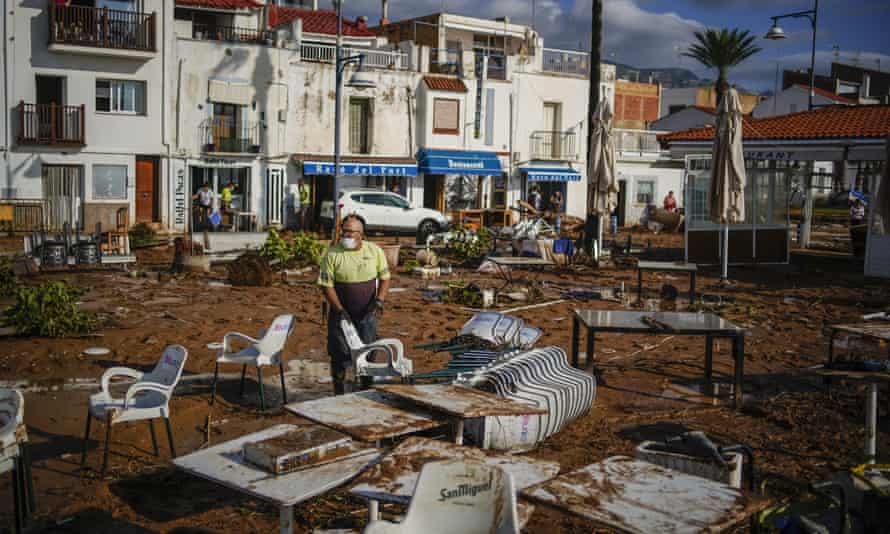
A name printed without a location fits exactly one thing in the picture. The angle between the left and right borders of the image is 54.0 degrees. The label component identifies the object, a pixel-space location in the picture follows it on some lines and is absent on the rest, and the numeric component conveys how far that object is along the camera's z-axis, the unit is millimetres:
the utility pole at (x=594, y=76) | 21203
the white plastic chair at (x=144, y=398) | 6547
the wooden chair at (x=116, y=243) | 19228
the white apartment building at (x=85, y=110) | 26953
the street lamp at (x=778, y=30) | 25875
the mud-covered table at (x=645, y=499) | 3793
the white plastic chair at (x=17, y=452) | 4996
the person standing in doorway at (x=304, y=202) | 30906
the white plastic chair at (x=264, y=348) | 8336
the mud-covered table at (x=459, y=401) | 5473
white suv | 28516
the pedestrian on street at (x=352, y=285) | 8250
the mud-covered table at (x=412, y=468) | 4188
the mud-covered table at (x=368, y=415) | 5105
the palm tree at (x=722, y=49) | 55438
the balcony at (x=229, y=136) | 30156
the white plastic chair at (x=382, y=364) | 7723
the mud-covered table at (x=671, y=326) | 8820
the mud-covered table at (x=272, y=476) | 4168
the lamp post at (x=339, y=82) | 24891
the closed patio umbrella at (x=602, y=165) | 19156
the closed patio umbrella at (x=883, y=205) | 9695
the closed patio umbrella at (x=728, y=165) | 16266
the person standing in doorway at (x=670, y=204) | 36688
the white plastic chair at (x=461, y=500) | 3883
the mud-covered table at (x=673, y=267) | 14586
